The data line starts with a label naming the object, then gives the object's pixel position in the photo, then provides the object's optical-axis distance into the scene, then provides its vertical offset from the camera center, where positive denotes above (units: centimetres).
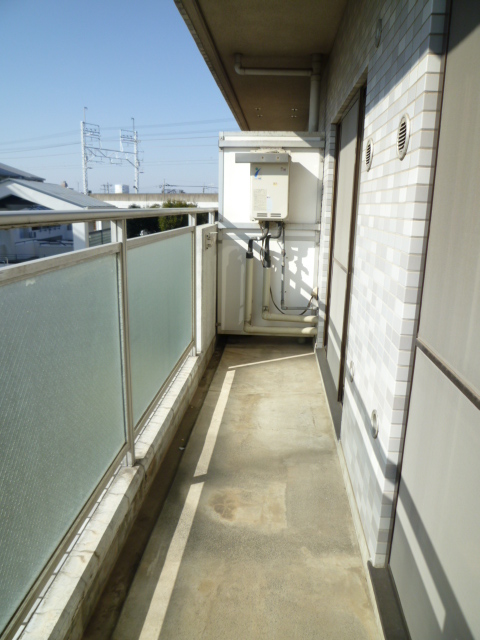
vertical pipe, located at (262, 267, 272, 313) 528 -85
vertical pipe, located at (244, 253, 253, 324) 525 -86
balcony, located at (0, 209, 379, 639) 143 -132
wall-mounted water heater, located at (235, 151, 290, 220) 485 +29
